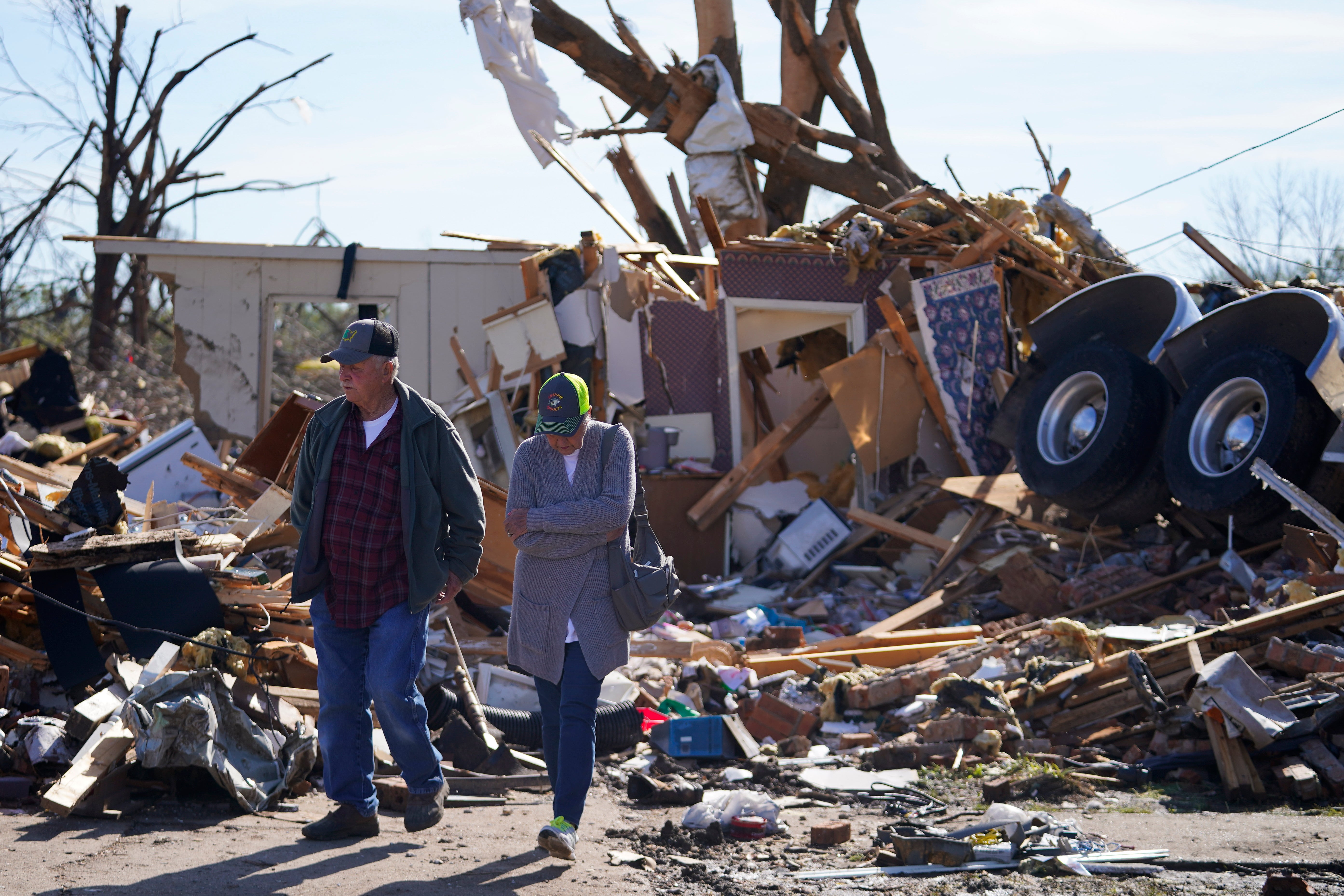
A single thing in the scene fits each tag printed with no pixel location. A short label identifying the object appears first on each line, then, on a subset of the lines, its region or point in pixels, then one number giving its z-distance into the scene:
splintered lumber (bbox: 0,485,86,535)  13.50
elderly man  8.65
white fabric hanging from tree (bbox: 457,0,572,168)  27.31
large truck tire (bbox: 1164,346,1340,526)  16.56
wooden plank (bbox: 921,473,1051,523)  21.30
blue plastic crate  13.12
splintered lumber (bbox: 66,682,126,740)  10.27
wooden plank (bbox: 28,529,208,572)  11.50
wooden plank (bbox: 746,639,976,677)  16.41
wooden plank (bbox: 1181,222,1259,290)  23.48
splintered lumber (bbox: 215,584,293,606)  12.42
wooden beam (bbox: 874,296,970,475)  24.73
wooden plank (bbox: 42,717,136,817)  9.04
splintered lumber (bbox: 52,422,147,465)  25.88
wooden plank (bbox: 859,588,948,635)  18.67
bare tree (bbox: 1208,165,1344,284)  23.81
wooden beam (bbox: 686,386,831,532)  24.44
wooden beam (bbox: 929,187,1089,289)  24.47
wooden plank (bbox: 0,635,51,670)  11.78
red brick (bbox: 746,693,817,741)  14.14
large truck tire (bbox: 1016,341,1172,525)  19.16
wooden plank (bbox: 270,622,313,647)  12.75
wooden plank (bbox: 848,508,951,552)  22.05
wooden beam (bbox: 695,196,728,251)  27.73
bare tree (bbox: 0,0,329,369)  42.81
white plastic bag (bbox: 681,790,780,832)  10.15
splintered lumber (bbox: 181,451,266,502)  17.31
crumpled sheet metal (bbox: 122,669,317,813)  9.63
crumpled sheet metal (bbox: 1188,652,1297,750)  11.27
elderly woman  8.62
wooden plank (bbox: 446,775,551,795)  11.08
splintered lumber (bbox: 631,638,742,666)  16.37
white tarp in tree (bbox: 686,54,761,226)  33.62
